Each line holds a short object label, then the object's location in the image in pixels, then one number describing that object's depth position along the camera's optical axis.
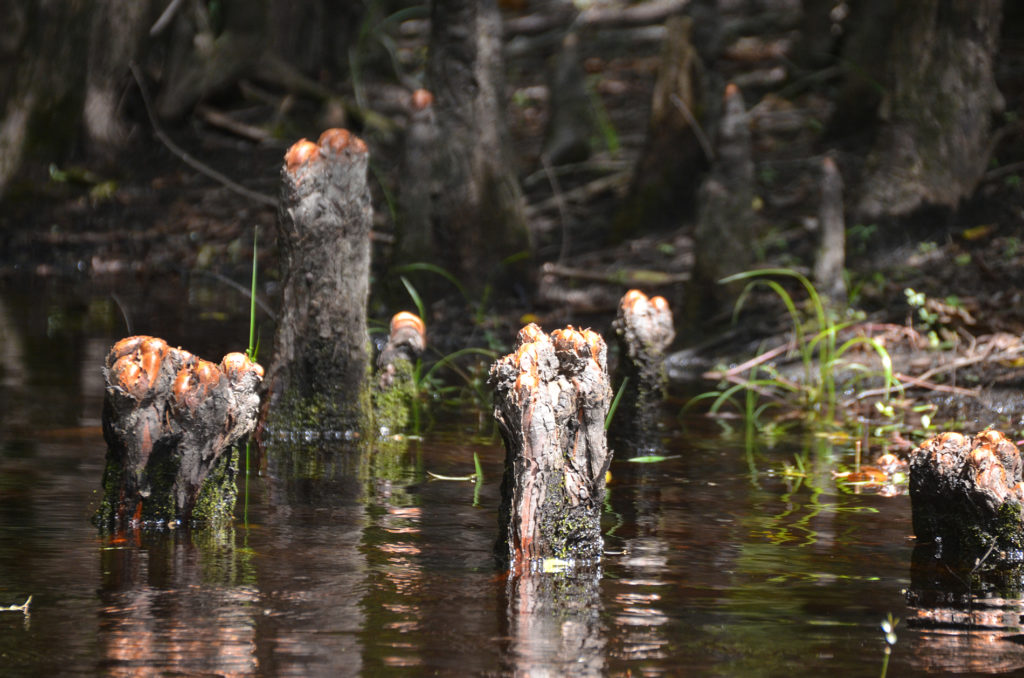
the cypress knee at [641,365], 11.80
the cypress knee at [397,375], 12.31
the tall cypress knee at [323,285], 11.10
